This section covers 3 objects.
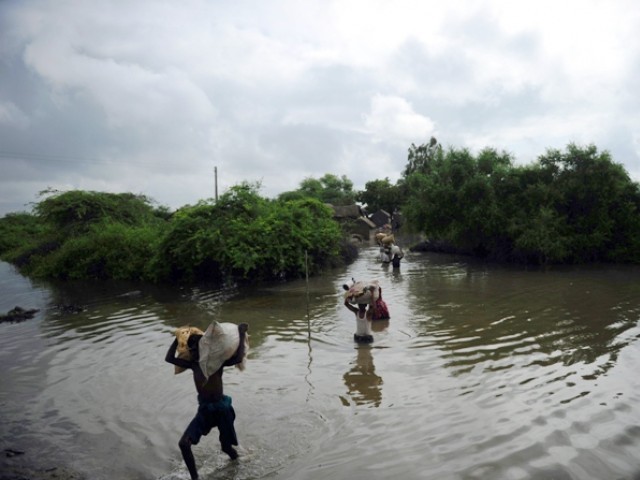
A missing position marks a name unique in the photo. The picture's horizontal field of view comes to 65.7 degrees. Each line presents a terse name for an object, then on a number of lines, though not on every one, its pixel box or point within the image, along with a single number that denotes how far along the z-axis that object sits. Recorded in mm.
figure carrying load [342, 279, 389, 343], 9492
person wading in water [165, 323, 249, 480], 5211
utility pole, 46750
